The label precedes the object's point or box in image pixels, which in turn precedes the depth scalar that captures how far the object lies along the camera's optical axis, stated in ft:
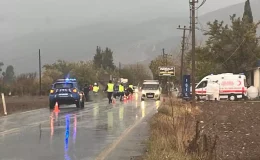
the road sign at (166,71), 256.25
